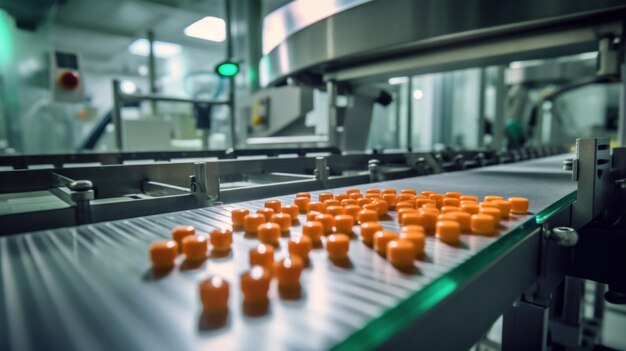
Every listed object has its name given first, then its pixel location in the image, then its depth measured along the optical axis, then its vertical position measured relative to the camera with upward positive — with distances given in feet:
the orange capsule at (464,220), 1.68 -0.36
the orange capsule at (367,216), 1.79 -0.36
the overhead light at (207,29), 13.63 +4.94
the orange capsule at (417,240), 1.34 -0.37
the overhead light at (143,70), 24.43 +5.51
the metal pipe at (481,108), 11.23 +1.09
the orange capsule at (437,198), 2.24 -0.36
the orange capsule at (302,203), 2.21 -0.36
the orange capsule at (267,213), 1.84 -0.35
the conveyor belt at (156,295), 0.85 -0.44
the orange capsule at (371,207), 2.01 -0.35
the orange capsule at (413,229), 1.51 -0.36
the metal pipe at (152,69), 13.95 +3.12
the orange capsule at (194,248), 1.33 -0.38
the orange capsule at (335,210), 1.90 -0.35
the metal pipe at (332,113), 5.61 +0.56
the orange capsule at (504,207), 1.91 -0.35
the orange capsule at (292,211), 1.97 -0.36
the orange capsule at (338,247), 1.35 -0.39
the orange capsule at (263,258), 1.22 -0.39
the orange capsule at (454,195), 2.37 -0.35
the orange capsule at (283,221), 1.72 -0.37
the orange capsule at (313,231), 1.53 -0.37
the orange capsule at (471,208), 1.86 -0.34
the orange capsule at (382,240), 1.39 -0.38
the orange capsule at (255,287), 0.98 -0.39
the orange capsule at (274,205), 2.07 -0.35
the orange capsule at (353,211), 1.90 -0.36
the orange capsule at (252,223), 1.71 -0.37
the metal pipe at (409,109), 8.58 +0.85
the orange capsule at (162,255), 1.28 -0.39
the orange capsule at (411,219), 1.70 -0.36
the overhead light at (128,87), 23.33 +4.06
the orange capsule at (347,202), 2.17 -0.36
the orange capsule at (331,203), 2.18 -0.36
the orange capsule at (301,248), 1.32 -0.38
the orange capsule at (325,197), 2.41 -0.36
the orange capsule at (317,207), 2.06 -0.36
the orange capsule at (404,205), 2.12 -0.37
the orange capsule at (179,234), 1.50 -0.36
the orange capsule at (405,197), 2.37 -0.36
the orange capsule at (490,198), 2.15 -0.34
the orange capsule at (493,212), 1.72 -0.34
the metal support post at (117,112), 7.09 +0.73
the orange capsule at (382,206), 2.07 -0.37
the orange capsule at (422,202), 2.20 -0.37
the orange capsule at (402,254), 1.24 -0.39
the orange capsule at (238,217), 1.82 -0.36
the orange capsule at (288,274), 1.07 -0.39
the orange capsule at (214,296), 0.94 -0.40
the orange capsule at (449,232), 1.49 -0.37
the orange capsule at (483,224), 1.60 -0.37
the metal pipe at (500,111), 10.62 +0.94
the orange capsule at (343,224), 1.65 -0.37
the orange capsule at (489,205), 1.90 -0.33
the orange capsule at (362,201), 2.19 -0.35
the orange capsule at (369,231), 1.51 -0.37
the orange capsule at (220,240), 1.43 -0.38
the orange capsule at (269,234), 1.52 -0.38
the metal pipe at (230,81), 7.68 +1.44
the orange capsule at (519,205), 1.98 -0.35
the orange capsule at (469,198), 2.19 -0.35
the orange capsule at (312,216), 1.81 -0.36
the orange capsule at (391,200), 2.33 -0.37
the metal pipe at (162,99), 7.20 +1.03
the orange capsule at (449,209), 1.91 -0.36
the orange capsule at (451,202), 2.16 -0.36
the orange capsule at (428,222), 1.70 -0.37
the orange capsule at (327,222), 1.67 -0.36
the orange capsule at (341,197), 2.41 -0.36
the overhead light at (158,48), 18.40 +5.44
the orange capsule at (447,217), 1.67 -0.35
